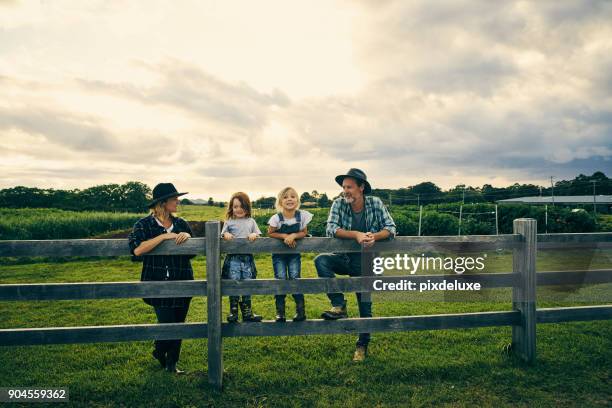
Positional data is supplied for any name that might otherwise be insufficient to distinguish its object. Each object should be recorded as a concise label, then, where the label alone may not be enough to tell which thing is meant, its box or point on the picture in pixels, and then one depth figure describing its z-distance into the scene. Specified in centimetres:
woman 435
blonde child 442
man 472
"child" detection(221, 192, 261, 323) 451
